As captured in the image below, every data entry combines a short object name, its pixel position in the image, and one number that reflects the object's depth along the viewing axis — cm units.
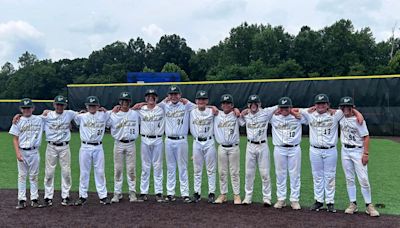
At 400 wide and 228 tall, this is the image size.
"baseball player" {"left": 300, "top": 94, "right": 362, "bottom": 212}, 579
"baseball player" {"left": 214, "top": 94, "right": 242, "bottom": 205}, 638
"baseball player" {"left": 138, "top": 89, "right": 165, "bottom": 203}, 659
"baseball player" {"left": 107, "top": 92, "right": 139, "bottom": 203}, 653
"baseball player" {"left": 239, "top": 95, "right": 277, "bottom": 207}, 619
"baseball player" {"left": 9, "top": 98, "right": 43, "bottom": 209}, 621
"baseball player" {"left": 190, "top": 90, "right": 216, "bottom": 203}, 646
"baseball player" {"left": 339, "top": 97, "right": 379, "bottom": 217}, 559
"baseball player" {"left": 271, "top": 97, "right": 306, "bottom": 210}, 602
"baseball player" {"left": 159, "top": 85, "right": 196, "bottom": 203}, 653
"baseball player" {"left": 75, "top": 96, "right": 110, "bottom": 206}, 636
